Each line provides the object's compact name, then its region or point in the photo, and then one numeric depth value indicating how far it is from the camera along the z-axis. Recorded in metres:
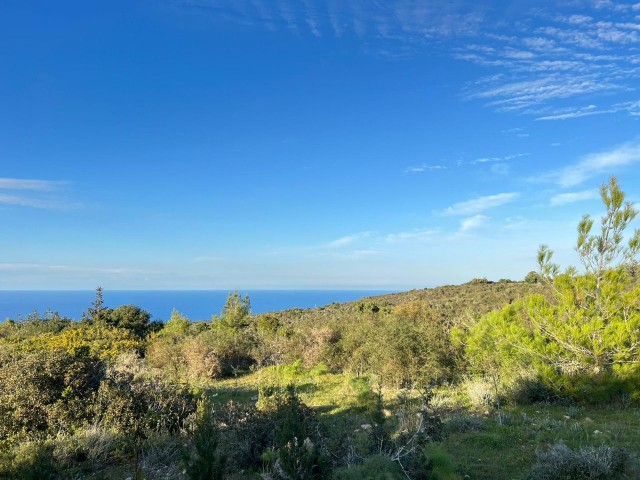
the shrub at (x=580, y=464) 4.73
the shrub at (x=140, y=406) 7.32
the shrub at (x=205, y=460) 4.15
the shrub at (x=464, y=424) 7.34
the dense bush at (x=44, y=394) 7.15
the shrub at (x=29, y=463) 4.05
